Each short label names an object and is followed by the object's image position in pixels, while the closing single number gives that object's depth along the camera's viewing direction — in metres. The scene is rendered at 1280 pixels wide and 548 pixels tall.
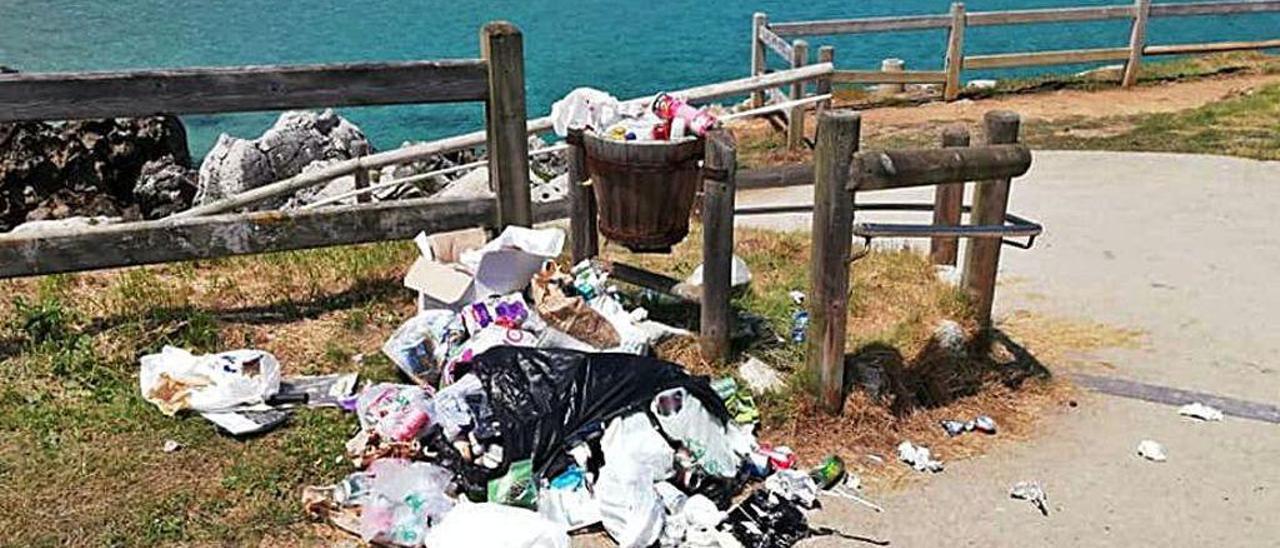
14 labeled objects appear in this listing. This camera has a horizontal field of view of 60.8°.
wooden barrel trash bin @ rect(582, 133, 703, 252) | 4.57
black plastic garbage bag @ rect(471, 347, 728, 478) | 3.90
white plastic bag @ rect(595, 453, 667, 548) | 3.62
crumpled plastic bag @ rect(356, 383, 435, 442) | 4.02
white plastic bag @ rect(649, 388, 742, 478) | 3.94
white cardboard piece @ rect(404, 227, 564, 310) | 4.89
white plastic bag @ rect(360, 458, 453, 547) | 3.61
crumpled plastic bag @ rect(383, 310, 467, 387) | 4.60
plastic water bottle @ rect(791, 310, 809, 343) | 5.06
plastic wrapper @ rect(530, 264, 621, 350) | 4.63
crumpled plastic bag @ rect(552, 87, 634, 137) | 4.78
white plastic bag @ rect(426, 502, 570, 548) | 3.46
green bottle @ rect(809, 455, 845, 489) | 4.07
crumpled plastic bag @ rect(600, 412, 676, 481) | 3.82
